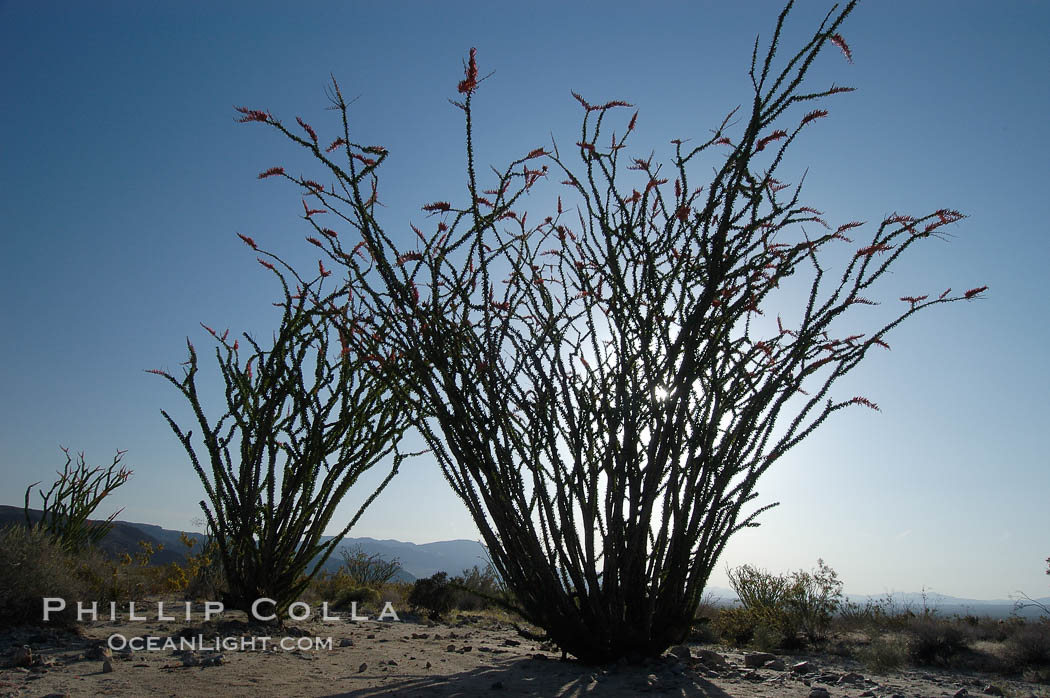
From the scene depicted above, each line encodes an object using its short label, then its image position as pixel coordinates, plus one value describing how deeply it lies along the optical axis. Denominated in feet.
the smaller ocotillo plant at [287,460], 16.07
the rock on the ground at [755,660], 13.99
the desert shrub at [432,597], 24.99
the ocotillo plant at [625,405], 10.48
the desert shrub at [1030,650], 19.48
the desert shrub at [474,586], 30.07
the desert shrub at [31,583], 14.87
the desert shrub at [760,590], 25.73
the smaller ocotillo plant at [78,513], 28.17
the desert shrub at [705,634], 23.99
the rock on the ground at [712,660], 12.65
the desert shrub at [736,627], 24.08
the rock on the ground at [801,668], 14.02
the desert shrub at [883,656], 17.90
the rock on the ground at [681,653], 12.62
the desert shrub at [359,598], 25.78
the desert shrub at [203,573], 23.44
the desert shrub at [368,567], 35.60
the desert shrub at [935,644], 20.16
